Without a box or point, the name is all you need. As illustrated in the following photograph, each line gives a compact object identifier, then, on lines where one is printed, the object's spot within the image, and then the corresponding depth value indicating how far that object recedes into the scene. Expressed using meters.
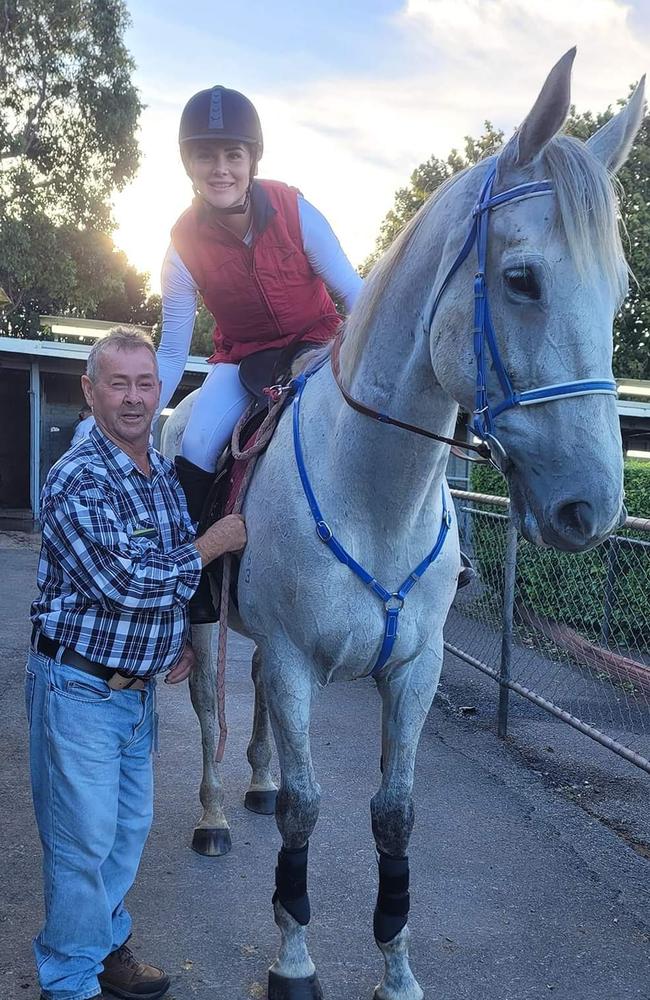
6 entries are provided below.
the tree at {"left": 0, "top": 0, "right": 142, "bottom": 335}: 20.88
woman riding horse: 2.94
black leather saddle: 3.19
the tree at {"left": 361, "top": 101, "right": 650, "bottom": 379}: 17.95
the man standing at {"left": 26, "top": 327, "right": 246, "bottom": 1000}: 2.35
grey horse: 1.78
